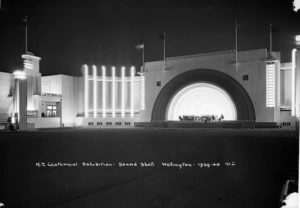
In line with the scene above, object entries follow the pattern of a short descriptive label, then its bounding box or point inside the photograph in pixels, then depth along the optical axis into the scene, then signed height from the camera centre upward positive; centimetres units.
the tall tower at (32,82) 3669 +326
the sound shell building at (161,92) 3266 +181
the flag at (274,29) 3251 +951
